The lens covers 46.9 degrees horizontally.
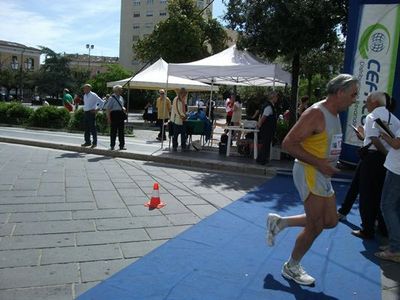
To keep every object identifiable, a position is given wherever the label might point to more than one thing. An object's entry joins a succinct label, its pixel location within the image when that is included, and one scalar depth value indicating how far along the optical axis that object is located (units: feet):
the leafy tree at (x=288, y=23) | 38.65
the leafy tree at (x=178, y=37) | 110.32
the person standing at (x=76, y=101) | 100.53
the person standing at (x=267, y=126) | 34.24
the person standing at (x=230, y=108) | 55.28
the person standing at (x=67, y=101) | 71.22
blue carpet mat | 12.94
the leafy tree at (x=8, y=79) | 247.91
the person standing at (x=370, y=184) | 17.82
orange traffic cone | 22.03
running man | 12.57
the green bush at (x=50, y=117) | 62.49
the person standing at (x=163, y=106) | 48.68
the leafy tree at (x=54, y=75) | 245.65
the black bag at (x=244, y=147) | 39.14
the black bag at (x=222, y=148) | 40.97
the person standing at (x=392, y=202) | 16.01
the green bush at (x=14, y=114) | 68.33
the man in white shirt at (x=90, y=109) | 41.04
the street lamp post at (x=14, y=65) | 284.82
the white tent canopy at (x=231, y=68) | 35.91
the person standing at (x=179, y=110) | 39.91
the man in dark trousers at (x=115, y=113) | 39.68
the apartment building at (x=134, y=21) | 268.62
